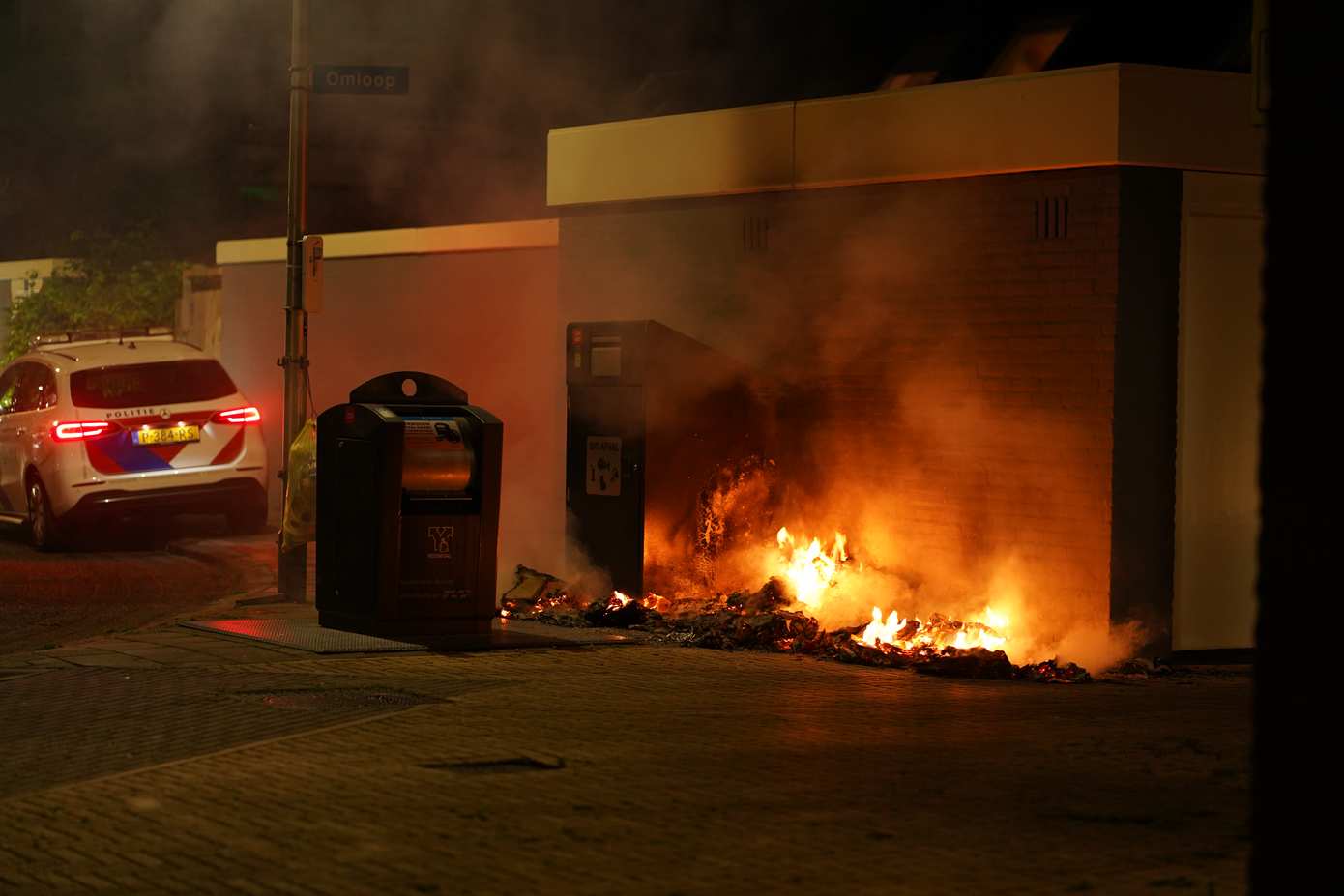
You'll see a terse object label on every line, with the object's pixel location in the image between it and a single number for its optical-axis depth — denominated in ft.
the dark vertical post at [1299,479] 11.44
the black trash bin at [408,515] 34.04
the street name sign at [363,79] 40.88
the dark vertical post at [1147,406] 34.06
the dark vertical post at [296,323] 41.06
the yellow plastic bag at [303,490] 39.73
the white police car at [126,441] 53.83
